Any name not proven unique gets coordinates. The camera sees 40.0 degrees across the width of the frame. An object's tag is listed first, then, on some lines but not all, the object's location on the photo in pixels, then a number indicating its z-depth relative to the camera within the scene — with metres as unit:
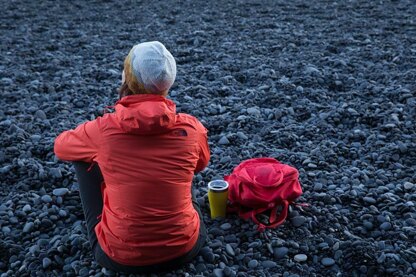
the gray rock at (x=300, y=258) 3.47
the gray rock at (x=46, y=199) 4.13
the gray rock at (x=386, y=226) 3.74
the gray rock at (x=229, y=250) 3.49
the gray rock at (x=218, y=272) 3.29
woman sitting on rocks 2.98
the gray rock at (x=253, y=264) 3.40
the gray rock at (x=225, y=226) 3.74
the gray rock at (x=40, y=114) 5.78
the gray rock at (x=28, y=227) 3.81
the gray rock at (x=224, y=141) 5.18
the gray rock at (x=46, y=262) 3.43
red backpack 3.79
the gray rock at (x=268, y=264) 3.41
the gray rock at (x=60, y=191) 4.23
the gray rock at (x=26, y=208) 4.01
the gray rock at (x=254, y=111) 5.80
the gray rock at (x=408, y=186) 4.23
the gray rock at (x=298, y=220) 3.79
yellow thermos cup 3.74
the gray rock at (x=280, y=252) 3.50
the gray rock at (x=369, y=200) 4.05
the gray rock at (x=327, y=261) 3.43
